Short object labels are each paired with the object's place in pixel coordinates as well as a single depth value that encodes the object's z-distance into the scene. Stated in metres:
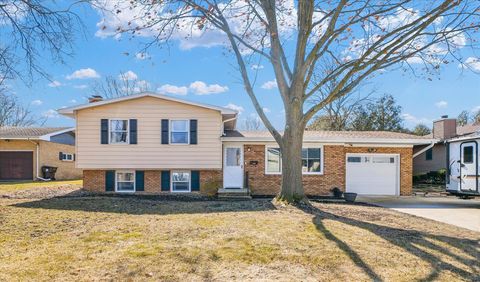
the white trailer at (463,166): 12.57
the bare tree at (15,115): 39.49
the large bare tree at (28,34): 8.39
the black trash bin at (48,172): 22.61
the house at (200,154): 15.33
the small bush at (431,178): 23.53
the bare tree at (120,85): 38.00
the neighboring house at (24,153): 22.08
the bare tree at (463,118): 40.03
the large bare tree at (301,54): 10.03
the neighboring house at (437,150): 23.58
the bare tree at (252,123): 49.34
